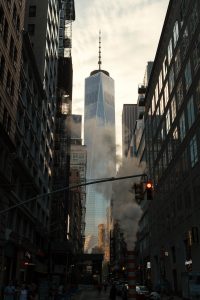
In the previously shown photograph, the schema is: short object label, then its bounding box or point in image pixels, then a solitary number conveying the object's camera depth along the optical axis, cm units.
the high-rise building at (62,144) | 8250
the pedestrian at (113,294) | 3545
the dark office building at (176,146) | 4803
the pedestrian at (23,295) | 2739
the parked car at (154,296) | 3834
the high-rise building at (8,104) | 3538
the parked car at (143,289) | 4567
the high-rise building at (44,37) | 6594
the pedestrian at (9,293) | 2794
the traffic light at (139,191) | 2106
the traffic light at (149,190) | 2141
